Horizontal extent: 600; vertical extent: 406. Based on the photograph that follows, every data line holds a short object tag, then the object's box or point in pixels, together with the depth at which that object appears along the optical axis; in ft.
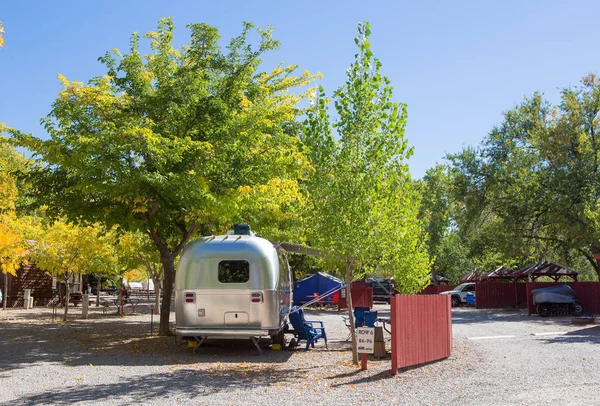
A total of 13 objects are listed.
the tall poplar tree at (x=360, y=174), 34.22
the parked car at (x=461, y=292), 121.29
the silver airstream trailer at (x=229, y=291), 38.37
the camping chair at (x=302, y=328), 43.11
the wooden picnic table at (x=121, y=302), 81.54
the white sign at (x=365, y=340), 32.68
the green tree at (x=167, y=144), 42.68
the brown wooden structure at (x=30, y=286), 105.40
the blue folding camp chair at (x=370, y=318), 45.42
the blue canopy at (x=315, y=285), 114.21
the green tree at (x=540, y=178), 86.94
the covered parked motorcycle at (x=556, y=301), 80.94
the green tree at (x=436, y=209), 151.94
